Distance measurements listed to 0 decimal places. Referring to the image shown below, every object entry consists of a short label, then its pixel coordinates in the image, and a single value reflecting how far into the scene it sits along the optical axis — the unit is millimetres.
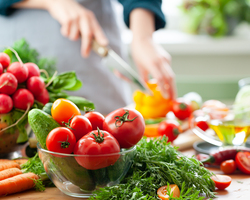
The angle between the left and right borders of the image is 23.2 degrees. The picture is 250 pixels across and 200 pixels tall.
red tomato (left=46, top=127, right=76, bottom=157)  1090
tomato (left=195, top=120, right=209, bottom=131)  1544
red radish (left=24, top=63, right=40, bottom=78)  1313
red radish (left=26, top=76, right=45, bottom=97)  1296
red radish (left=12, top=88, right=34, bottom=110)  1268
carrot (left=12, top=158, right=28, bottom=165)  1288
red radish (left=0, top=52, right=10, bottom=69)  1295
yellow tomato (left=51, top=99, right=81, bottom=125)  1163
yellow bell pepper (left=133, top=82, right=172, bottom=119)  2135
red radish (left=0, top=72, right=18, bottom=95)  1246
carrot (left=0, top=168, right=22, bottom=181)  1190
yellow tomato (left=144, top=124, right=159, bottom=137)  1675
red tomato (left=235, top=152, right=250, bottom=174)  1292
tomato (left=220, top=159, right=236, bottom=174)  1294
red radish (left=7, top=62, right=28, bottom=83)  1274
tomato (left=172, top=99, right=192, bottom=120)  2064
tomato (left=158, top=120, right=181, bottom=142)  1560
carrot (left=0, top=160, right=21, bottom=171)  1231
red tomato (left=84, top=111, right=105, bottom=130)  1169
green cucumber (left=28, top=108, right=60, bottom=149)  1141
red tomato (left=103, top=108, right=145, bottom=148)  1133
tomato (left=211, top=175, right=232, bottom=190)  1188
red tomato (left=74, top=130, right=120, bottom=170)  1085
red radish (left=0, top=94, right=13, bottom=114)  1245
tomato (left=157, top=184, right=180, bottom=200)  1097
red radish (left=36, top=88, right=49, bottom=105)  1325
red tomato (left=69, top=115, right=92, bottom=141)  1117
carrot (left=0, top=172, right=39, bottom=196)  1150
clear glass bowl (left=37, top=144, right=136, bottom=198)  1105
